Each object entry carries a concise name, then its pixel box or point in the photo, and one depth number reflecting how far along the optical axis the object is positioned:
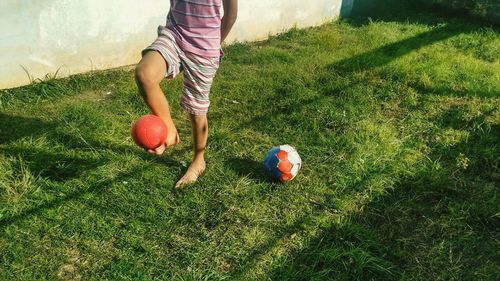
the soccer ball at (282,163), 3.29
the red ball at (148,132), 2.80
